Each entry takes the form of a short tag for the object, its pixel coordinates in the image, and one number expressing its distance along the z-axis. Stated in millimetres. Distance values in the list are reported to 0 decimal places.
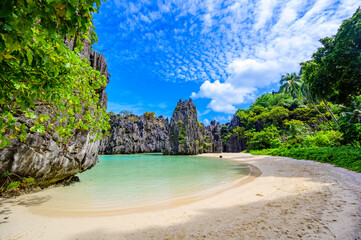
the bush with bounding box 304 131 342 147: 16281
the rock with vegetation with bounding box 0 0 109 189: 1271
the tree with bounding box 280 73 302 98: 32094
